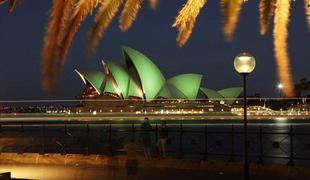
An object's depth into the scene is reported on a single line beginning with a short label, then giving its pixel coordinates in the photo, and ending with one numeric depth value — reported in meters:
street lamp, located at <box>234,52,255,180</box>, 9.30
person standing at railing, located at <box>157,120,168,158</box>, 15.50
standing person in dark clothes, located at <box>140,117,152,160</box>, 15.23
